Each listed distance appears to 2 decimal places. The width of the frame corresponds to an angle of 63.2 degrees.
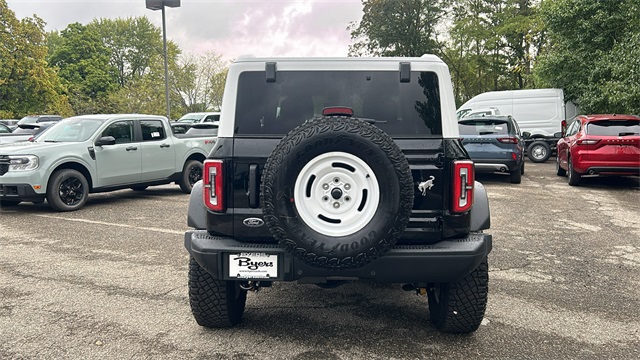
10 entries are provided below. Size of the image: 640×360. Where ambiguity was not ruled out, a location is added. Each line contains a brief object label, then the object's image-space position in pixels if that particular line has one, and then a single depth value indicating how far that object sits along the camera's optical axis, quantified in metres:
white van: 18.55
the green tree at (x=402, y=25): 40.59
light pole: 17.33
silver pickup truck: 8.20
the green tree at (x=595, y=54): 15.55
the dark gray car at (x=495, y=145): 11.88
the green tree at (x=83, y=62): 53.25
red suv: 10.51
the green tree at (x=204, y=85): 46.53
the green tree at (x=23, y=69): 38.22
